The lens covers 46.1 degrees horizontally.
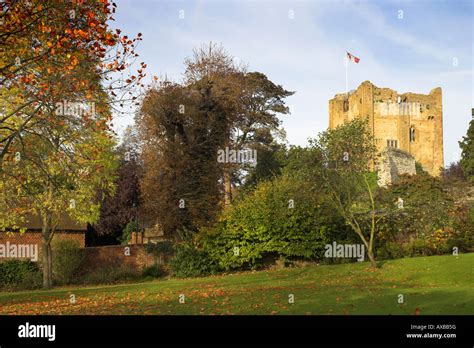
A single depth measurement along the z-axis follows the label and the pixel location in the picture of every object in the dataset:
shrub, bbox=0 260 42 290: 31.48
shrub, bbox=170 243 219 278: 30.78
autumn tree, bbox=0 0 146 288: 13.69
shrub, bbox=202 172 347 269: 30.58
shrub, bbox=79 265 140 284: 32.00
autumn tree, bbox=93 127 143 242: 43.96
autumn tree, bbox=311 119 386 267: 25.38
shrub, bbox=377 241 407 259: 28.77
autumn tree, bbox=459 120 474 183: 64.62
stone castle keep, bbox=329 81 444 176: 98.00
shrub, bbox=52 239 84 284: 32.78
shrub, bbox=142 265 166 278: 32.50
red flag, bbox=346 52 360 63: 65.88
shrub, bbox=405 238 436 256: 28.67
